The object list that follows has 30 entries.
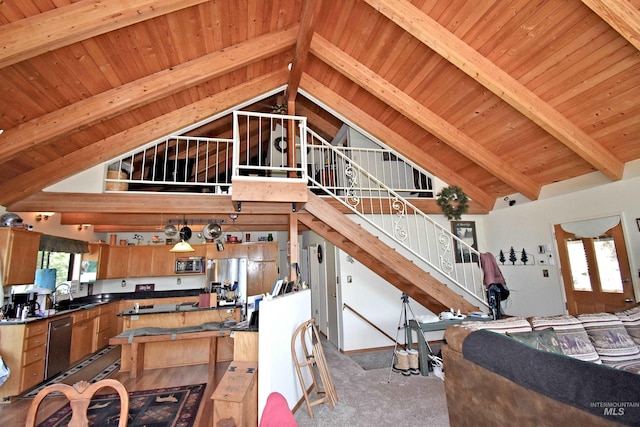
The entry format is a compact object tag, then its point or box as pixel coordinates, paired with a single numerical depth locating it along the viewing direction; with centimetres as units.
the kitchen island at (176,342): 464
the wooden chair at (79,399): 129
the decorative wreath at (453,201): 559
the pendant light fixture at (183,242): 507
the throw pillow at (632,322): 282
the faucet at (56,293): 507
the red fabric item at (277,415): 109
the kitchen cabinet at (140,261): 705
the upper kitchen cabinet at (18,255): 383
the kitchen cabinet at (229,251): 748
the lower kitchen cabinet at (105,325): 564
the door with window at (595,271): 395
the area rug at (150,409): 304
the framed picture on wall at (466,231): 606
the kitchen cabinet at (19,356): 361
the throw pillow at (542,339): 250
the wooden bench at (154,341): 426
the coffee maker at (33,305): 414
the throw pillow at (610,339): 269
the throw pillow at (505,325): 262
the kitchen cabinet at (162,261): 721
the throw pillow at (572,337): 265
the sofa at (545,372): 138
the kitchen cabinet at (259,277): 759
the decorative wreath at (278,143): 788
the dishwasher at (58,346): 418
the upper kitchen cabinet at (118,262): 685
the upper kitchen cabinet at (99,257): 643
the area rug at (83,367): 395
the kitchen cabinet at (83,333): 488
